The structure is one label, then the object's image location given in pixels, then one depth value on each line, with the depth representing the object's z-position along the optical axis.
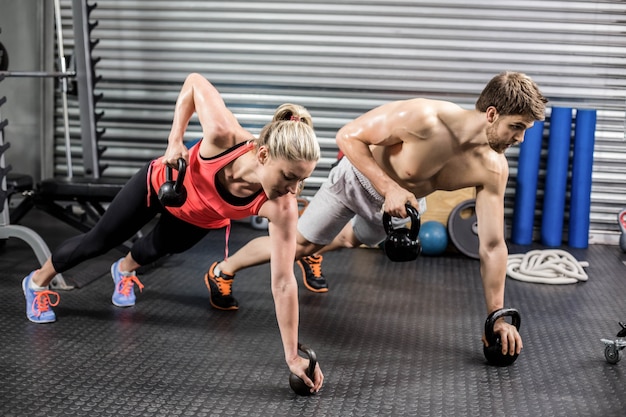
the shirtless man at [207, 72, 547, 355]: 2.43
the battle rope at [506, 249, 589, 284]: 4.04
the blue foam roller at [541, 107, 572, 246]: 5.02
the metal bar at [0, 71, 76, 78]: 3.70
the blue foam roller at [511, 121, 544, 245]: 5.04
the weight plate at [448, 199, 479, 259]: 4.59
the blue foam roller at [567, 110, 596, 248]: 4.99
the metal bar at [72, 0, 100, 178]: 4.60
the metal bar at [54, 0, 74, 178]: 4.61
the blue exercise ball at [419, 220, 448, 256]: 4.56
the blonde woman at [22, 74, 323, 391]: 2.23
